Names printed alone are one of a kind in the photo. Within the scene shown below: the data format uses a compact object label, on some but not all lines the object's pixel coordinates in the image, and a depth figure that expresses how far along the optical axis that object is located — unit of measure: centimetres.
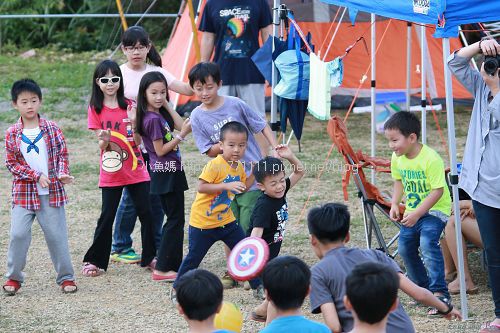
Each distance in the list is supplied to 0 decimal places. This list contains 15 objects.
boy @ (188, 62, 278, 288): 1125
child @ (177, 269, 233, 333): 657
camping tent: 2191
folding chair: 1166
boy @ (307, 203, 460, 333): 737
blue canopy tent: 948
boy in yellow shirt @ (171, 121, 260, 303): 1066
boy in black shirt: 1030
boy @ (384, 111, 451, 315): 1054
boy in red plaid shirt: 1102
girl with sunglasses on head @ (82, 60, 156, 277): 1187
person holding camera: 946
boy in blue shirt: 659
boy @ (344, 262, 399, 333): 632
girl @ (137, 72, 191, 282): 1166
